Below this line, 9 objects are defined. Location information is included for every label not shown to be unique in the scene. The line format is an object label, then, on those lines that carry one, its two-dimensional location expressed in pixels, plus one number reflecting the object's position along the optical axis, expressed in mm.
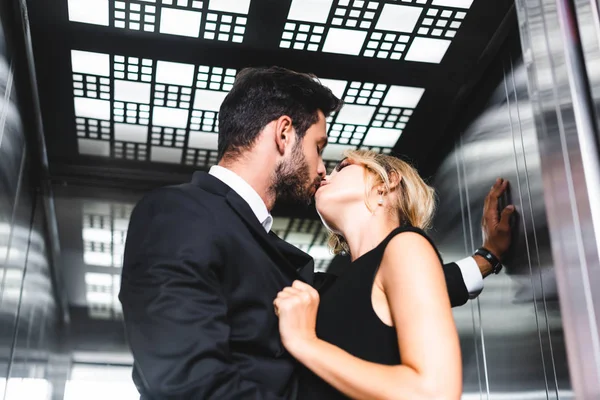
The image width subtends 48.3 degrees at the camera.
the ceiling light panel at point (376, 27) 2441
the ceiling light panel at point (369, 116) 2979
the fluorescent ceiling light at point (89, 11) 2439
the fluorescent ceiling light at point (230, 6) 2434
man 1475
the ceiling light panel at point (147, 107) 2869
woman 1562
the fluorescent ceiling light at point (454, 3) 2414
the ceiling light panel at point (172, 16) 2439
